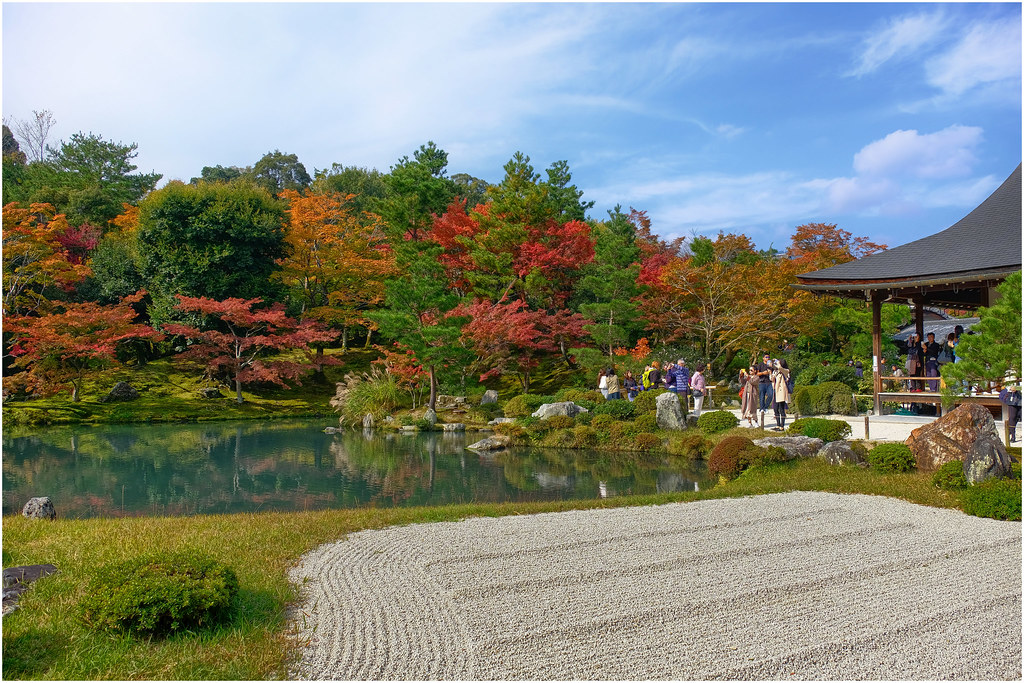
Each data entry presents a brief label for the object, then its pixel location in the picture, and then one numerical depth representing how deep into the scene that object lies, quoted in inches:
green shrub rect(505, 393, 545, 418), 620.7
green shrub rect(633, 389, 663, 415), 557.9
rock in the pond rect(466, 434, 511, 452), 532.4
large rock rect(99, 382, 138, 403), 741.3
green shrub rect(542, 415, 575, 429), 555.2
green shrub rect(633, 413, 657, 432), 525.7
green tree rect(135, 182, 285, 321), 823.7
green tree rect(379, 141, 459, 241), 863.1
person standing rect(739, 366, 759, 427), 508.1
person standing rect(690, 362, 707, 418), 562.9
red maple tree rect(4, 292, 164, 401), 695.1
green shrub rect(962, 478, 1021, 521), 250.5
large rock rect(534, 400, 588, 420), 578.2
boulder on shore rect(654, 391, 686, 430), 523.5
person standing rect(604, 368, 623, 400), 618.5
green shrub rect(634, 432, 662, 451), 506.3
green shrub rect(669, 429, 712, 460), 476.7
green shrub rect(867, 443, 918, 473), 341.4
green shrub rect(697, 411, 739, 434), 507.8
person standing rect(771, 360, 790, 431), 481.1
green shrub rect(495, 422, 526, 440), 555.8
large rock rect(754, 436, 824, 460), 406.6
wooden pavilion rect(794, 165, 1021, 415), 491.9
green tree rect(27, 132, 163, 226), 929.5
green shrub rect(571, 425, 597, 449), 532.7
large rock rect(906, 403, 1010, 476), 320.2
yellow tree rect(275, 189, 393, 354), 863.7
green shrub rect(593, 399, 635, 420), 559.8
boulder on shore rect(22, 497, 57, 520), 289.1
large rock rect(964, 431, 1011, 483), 290.7
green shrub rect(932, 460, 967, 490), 290.0
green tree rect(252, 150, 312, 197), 1584.6
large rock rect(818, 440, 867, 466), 379.9
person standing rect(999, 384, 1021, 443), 385.4
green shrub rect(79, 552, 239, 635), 140.9
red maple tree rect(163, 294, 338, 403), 772.0
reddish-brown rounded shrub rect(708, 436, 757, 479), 399.5
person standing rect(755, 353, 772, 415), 496.4
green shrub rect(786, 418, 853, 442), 431.5
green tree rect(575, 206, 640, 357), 737.0
